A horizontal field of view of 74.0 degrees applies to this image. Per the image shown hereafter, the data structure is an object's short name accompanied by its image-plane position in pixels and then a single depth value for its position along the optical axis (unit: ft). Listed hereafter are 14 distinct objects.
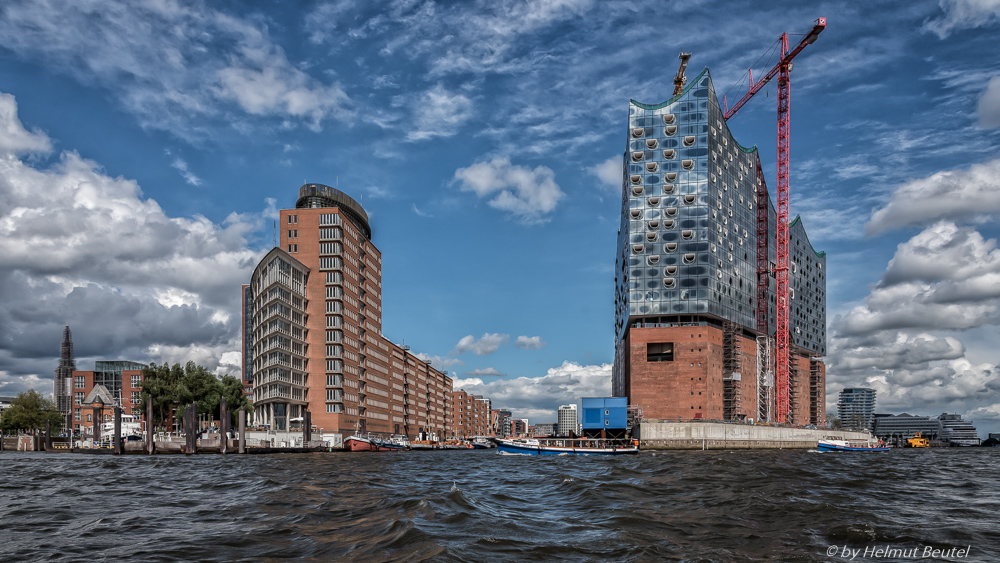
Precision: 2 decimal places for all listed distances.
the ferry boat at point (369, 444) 393.50
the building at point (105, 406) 495.82
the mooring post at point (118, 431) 304.71
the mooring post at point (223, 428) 296.51
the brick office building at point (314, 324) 408.05
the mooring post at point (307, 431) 364.79
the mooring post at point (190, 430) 296.51
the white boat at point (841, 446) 426.92
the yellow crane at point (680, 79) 583.95
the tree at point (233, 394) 388.06
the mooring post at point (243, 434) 307.33
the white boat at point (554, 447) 325.42
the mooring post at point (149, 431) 303.97
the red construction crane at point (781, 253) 513.86
